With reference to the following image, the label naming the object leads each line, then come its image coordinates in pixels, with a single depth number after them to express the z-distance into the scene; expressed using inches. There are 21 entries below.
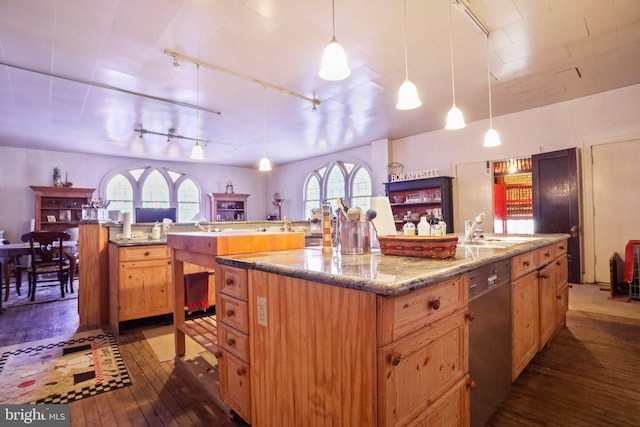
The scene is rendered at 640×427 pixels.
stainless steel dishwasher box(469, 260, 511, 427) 56.5
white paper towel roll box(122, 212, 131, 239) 141.8
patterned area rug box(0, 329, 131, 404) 81.0
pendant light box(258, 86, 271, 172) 190.8
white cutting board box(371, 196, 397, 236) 81.4
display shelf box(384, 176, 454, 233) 240.8
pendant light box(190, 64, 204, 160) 153.2
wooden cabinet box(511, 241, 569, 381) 73.9
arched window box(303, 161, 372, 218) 328.8
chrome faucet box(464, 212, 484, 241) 98.5
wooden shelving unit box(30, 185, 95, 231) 283.7
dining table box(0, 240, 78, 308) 181.8
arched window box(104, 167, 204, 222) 337.1
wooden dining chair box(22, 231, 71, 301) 177.9
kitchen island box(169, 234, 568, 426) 39.0
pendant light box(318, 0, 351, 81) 74.9
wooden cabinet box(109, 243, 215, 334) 123.9
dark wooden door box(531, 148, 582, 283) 190.1
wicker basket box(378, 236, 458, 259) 56.9
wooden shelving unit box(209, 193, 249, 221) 384.8
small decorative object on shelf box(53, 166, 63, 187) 295.6
